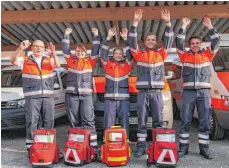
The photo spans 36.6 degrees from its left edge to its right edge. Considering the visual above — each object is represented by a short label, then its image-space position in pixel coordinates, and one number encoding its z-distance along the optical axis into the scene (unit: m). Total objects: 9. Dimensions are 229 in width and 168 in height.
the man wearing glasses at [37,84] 5.27
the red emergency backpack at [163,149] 4.77
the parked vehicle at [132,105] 5.76
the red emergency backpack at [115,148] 4.84
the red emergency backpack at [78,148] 4.88
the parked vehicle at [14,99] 6.43
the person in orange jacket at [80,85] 5.39
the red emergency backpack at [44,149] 4.80
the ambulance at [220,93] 5.76
